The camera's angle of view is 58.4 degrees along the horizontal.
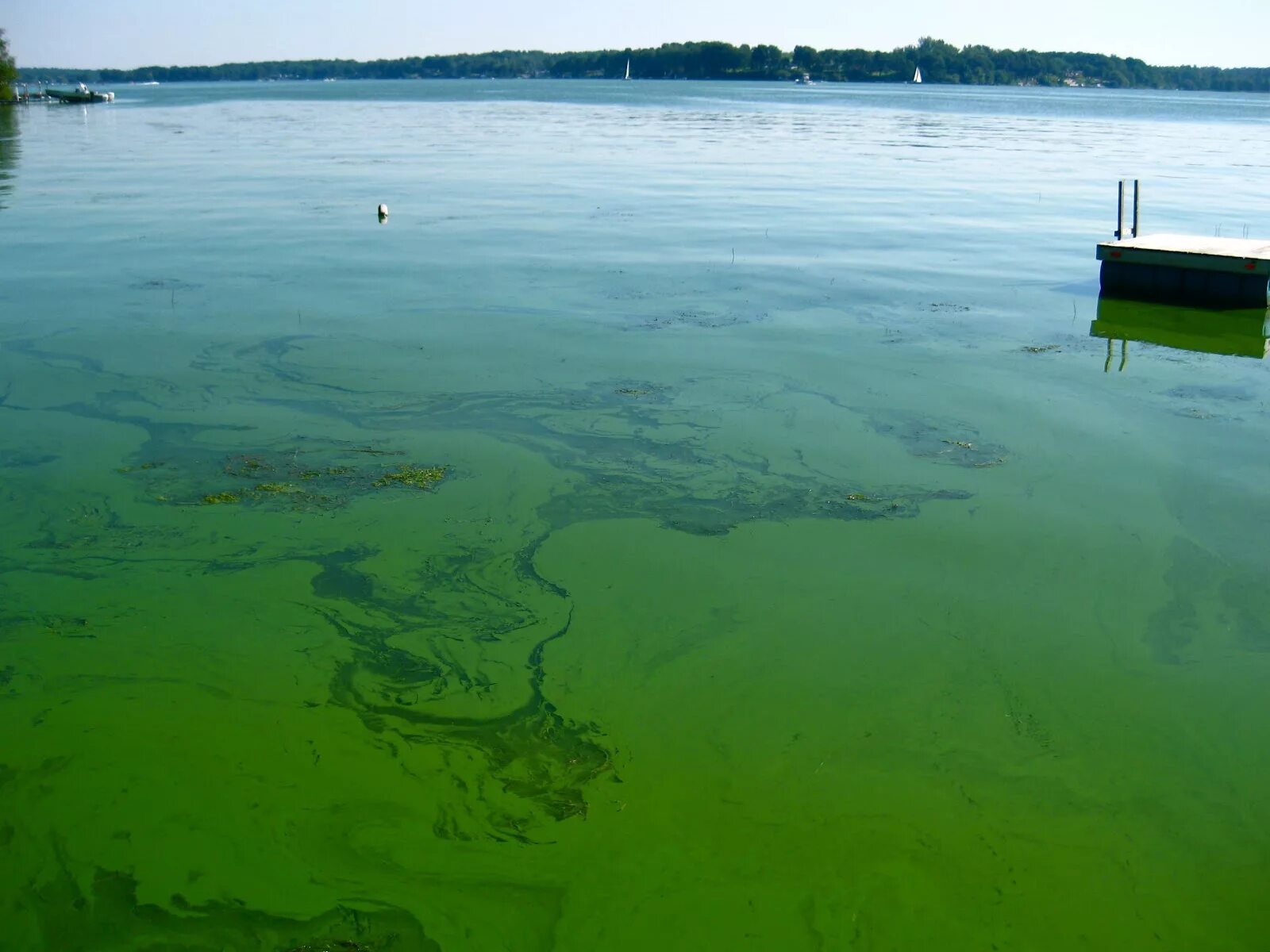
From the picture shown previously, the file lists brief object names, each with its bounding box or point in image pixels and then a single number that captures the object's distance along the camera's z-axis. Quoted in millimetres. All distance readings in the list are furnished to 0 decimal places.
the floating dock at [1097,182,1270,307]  10656
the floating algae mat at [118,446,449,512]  5922
